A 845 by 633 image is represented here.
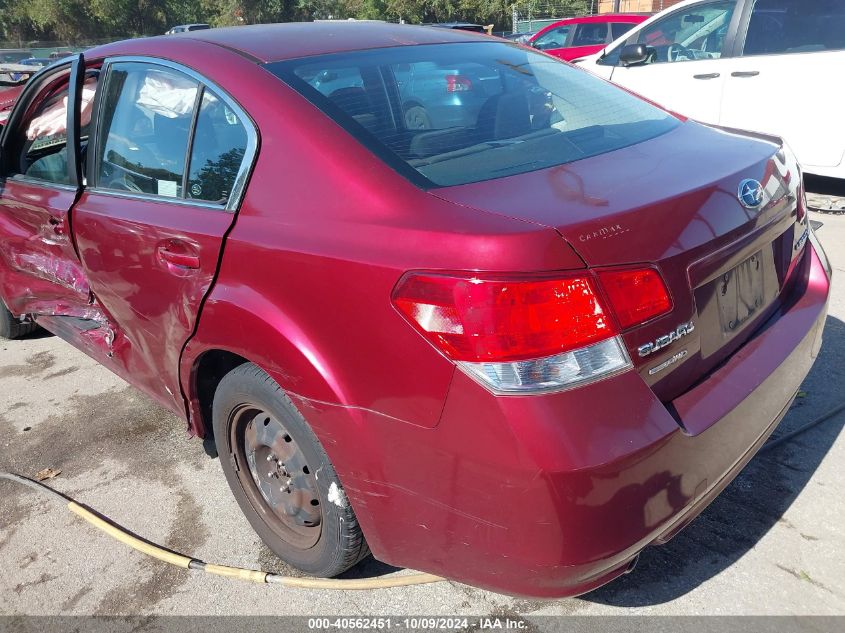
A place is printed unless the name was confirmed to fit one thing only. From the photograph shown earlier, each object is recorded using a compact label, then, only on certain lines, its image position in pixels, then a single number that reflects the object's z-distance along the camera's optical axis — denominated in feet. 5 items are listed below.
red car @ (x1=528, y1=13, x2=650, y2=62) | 45.90
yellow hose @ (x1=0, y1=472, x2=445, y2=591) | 8.02
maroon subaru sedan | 5.60
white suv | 19.20
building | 104.42
